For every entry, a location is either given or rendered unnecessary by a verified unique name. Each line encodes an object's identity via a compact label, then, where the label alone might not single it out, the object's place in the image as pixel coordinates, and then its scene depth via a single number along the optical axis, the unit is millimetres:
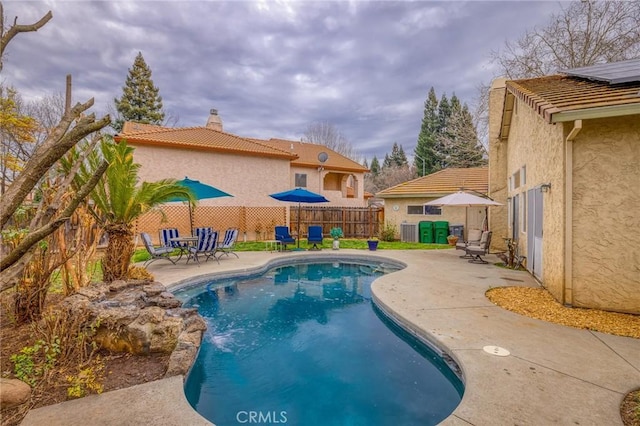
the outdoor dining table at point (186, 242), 10047
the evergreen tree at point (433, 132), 38781
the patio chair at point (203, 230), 10712
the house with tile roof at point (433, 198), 15930
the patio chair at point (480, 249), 10164
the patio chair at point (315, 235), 13492
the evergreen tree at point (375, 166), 53297
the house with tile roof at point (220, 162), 14773
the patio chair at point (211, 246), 10289
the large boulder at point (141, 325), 3982
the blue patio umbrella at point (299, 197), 13016
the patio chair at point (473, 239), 11220
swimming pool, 3336
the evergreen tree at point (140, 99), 29641
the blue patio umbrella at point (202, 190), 11344
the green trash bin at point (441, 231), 16062
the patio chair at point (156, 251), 9495
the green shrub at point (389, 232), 17344
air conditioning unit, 16703
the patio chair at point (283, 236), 12828
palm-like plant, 6238
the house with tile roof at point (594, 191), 5090
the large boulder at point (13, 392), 2746
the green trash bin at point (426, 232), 16266
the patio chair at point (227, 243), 11102
